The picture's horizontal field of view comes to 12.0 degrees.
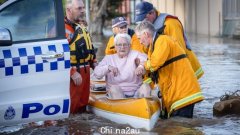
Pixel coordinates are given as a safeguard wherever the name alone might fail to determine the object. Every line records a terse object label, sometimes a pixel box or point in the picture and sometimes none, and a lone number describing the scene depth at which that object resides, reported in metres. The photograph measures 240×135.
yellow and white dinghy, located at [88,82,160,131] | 12.88
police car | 11.66
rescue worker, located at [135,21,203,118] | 13.31
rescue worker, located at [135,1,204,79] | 14.51
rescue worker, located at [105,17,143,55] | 16.05
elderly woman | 14.18
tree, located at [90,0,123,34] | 66.71
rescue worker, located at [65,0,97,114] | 13.45
